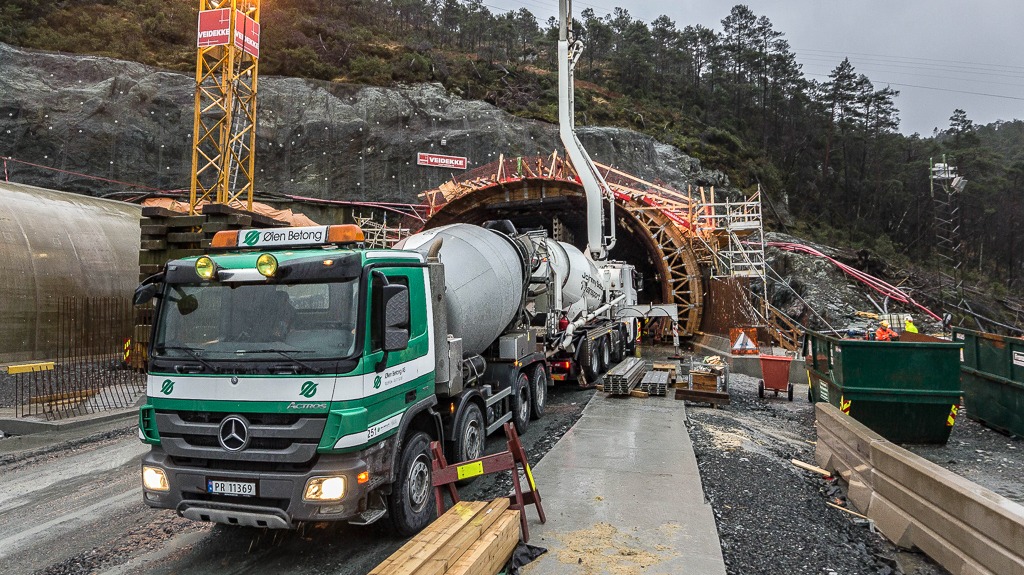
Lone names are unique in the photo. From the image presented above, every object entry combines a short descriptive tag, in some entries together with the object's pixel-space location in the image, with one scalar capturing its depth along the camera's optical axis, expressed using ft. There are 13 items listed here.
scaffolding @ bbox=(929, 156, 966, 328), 118.32
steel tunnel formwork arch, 77.36
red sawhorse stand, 15.76
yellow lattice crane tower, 71.20
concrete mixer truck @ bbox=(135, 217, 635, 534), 14.53
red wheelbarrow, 42.04
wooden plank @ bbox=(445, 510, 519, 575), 12.34
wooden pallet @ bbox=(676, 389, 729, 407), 38.22
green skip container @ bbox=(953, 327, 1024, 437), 30.35
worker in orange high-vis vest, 38.63
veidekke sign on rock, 137.80
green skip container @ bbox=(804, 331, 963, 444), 27.81
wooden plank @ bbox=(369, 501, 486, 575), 11.56
